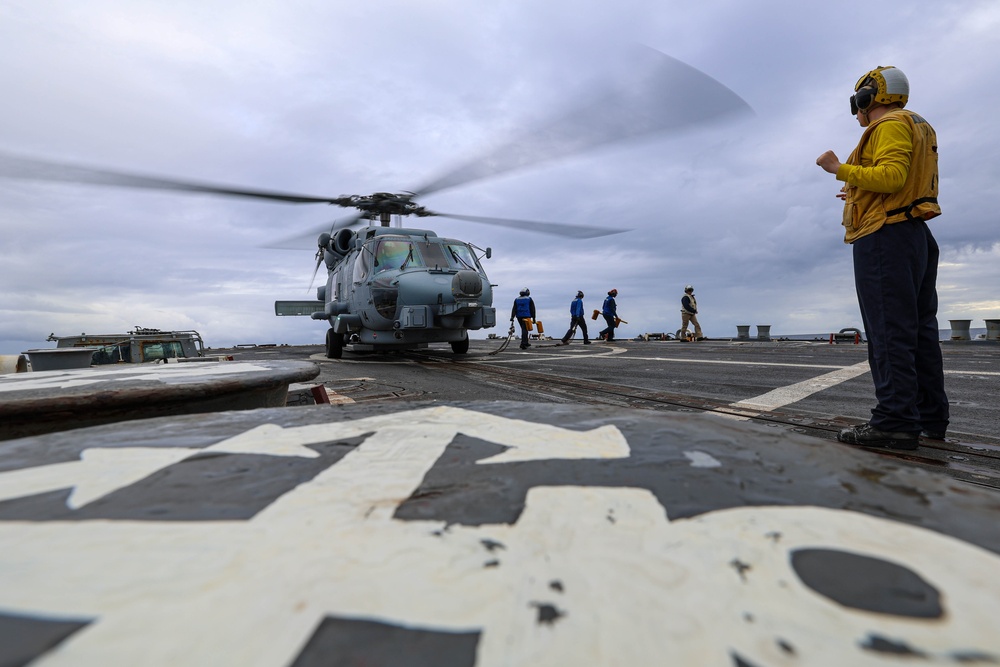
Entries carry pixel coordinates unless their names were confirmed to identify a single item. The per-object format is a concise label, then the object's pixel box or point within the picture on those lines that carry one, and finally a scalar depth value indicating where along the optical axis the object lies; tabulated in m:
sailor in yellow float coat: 2.31
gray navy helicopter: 8.70
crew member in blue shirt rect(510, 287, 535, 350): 13.62
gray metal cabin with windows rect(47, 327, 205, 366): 9.05
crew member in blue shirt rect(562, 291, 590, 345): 15.27
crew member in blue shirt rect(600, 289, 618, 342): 16.86
